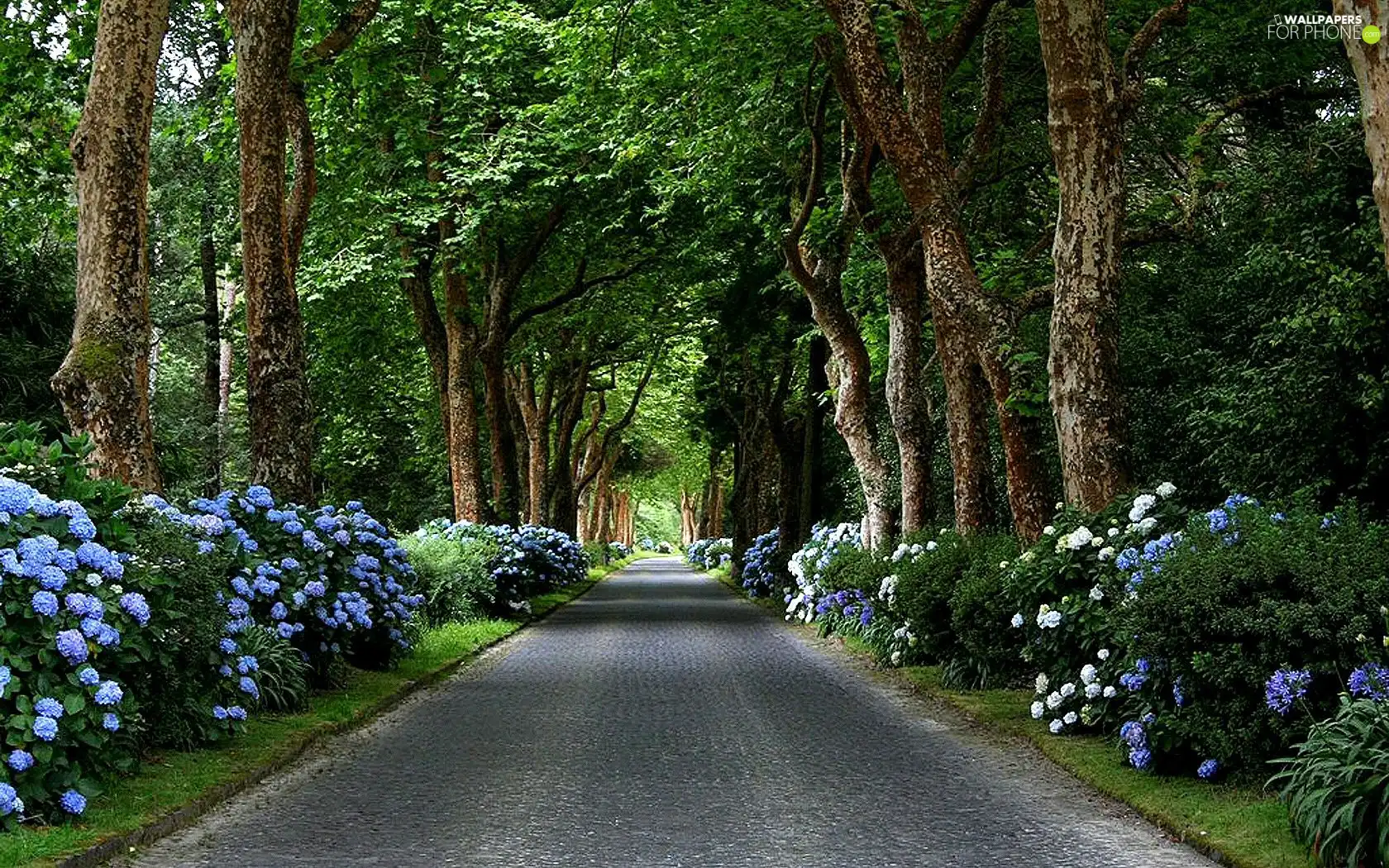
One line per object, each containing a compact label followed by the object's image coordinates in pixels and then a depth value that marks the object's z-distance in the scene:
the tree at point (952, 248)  13.61
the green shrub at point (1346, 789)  5.96
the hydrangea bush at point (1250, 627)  7.66
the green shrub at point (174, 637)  8.11
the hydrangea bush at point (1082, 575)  10.10
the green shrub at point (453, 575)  20.97
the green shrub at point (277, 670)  11.34
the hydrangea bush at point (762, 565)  34.38
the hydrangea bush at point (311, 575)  11.20
